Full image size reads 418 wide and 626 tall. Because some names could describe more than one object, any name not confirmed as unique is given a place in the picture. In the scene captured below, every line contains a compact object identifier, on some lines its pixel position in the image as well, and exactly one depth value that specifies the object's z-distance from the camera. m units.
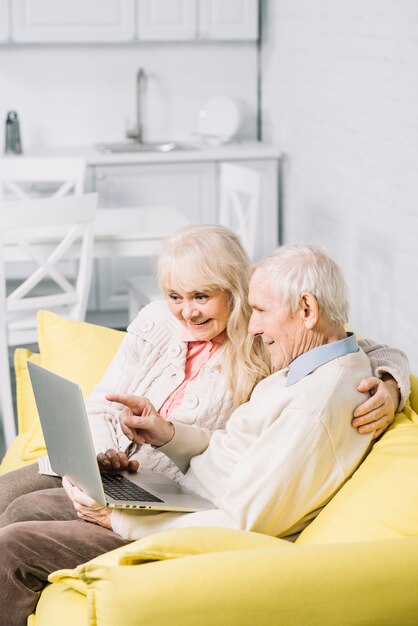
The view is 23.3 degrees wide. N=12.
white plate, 5.73
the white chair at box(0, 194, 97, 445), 3.55
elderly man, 1.74
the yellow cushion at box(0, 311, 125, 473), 2.65
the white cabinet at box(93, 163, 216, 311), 5.34
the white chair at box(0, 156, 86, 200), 4.77
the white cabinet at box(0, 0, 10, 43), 5.30
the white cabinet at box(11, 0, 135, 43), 5.36
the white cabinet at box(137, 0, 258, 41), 5.50
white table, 3.93
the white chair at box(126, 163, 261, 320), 4.29
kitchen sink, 5.57
